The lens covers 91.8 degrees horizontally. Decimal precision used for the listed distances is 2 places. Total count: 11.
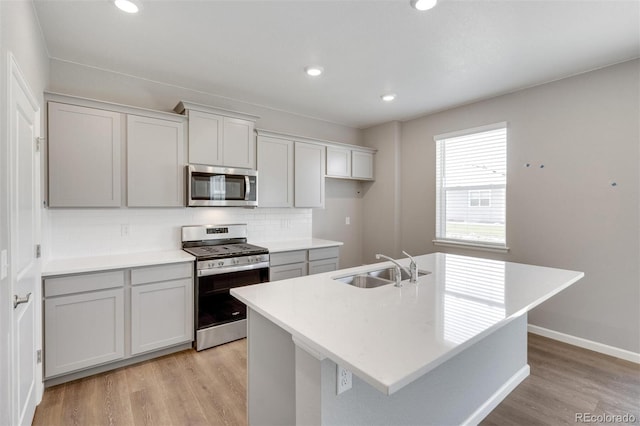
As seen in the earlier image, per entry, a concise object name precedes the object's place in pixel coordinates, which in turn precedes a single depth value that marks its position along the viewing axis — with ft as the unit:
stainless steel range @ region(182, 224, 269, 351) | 9.46
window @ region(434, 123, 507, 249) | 11.82
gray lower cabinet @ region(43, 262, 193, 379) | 7.50
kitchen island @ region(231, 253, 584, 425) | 3.61
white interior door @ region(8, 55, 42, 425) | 5.00
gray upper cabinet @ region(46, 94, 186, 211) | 8.16
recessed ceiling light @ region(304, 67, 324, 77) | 9.50
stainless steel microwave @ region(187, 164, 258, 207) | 10.10
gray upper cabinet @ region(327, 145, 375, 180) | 14.33
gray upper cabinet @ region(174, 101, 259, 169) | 10.18
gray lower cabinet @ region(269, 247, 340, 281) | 11.37
